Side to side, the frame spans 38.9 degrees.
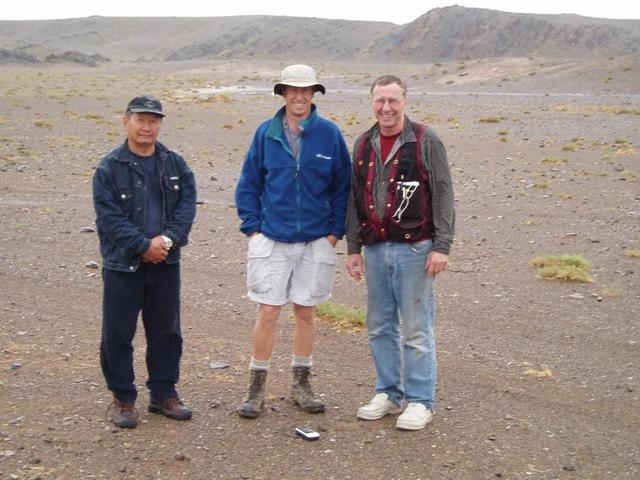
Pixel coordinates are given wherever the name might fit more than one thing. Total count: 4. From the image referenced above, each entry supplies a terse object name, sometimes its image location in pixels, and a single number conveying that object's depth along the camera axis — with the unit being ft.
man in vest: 16.39
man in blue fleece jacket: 16.92
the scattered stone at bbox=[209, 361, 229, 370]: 20.75
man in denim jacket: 16.22
